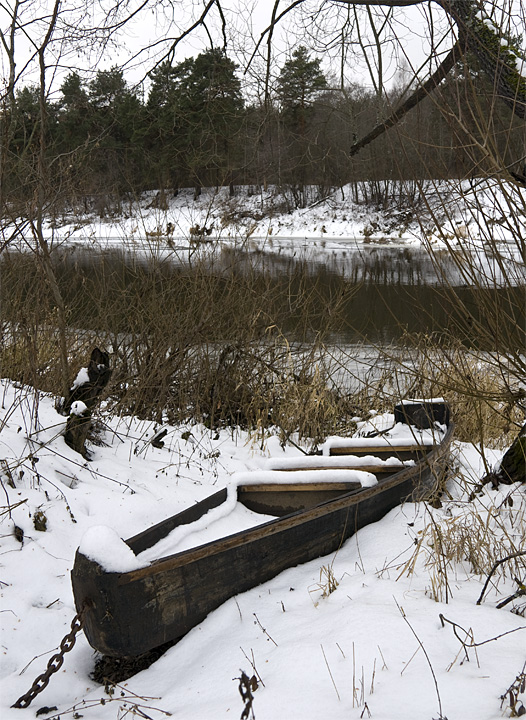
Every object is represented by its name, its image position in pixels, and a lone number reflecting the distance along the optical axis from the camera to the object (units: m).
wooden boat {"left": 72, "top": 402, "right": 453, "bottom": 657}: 2.81
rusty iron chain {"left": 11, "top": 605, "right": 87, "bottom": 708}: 2.53
